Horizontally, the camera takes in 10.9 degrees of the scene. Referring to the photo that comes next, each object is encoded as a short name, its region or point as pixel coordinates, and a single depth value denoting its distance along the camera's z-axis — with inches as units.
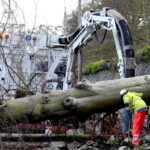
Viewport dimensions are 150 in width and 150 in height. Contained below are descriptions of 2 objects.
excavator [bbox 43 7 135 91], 688.8
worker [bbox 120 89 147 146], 538.9
